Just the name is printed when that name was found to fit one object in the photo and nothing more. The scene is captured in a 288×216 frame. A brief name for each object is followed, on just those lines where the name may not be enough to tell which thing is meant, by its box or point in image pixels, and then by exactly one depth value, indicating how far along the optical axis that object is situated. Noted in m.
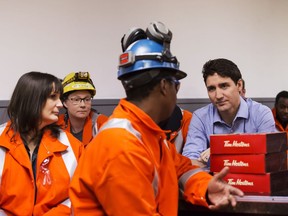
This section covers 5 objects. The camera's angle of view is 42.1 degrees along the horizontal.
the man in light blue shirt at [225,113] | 2.21
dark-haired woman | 1.74
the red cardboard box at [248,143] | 1.43
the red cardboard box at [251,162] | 1.43
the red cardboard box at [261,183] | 1.42
